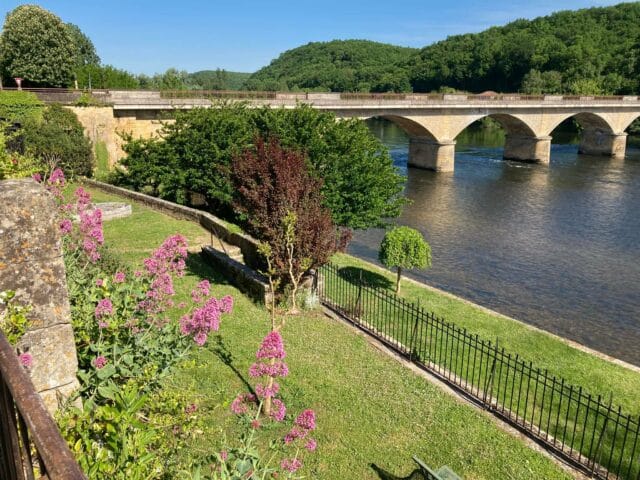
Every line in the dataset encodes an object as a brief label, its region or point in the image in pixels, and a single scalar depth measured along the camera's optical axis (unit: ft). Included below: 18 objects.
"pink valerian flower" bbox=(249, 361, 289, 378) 16.32
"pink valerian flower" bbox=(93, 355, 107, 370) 13.26
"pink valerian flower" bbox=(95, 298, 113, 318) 14.71
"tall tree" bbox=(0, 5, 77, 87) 166.61
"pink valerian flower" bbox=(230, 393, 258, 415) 14.83
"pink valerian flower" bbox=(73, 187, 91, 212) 23.36
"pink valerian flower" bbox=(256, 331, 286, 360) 16.14
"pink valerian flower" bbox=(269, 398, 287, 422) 14.54
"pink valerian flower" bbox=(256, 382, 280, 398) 16.64
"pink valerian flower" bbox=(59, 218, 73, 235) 19.74
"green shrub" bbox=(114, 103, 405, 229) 56.85
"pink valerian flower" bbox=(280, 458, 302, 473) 12.57
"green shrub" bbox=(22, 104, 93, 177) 75.94
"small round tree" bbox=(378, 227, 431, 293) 48.73
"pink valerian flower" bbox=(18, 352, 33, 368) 10.36
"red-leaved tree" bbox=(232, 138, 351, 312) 33.86
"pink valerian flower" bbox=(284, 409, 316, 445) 13.56
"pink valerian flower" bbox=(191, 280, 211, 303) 18.08
